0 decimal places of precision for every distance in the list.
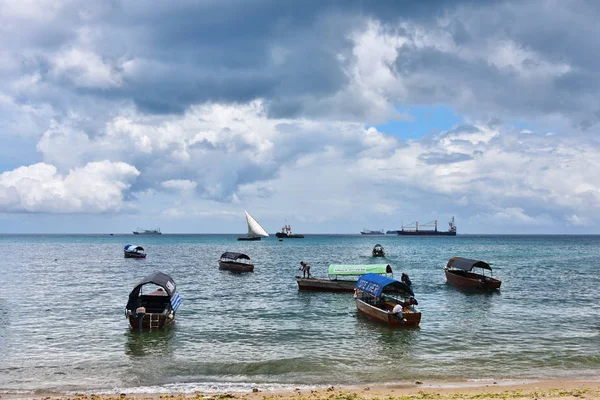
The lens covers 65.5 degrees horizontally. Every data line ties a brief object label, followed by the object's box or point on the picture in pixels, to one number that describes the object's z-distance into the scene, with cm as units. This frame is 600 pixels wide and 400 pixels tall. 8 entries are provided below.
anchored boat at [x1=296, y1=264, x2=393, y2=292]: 4903
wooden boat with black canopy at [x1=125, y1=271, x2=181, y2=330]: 3116
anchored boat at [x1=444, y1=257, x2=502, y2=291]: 5300
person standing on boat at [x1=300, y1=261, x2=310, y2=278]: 5394
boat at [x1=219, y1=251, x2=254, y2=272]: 7359
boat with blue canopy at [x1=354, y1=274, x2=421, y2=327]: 3206
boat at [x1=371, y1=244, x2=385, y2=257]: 10750
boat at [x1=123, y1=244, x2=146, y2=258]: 10906
